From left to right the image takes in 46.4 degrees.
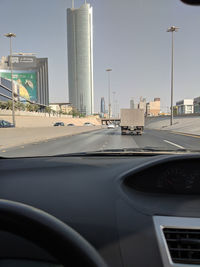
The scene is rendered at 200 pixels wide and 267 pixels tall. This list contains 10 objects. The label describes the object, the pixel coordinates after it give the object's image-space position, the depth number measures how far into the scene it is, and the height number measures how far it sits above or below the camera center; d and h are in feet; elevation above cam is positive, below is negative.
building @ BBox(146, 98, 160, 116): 585.92 +18.29
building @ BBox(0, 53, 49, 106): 463.01 +82.10
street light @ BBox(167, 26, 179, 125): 145.78 +31.17
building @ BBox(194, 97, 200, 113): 436.68 +10.33
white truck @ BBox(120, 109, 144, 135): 94.53 -2.46
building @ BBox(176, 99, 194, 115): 561.43 +13.64
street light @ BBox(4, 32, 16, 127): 131.56 +45.43
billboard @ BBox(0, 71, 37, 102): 462.60 +66.39
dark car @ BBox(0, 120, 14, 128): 137.49 -5.52
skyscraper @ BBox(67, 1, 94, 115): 645.51 +193.40
